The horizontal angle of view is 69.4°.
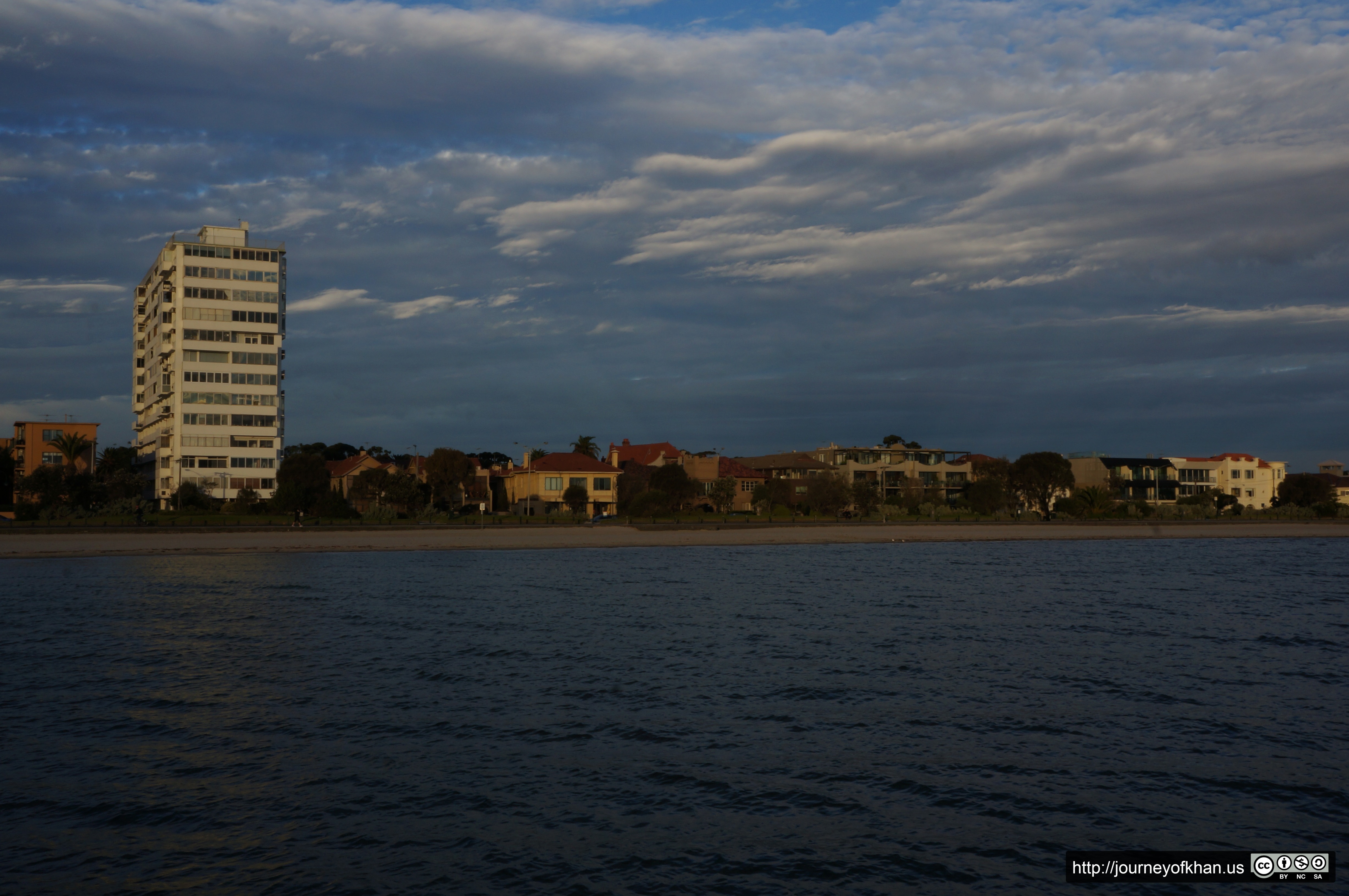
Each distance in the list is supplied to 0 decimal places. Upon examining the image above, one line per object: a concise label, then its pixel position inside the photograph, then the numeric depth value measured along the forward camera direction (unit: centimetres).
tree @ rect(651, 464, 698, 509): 11906
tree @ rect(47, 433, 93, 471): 12938
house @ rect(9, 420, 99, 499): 14250
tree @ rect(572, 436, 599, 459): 17206
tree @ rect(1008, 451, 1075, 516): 12262
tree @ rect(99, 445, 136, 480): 12812
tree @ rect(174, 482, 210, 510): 10969
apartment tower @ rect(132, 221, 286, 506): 12188
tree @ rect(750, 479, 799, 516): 12756
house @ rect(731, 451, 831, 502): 13612
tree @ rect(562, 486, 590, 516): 11631
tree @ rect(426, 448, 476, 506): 11675
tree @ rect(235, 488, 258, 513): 10525
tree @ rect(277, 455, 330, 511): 9881
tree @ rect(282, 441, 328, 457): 19188
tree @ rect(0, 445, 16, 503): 13062
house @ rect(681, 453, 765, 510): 13862
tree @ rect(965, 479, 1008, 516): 12669
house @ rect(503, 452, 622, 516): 12044
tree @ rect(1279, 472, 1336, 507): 14875
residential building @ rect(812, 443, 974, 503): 14962
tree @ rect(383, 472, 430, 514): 10369
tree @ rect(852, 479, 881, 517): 12300
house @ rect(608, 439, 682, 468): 14462
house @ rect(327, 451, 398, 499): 13525
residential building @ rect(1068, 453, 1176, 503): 15550
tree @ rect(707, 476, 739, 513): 12425
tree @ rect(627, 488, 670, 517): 10969
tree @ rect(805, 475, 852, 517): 12169
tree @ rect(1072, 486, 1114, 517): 12694
